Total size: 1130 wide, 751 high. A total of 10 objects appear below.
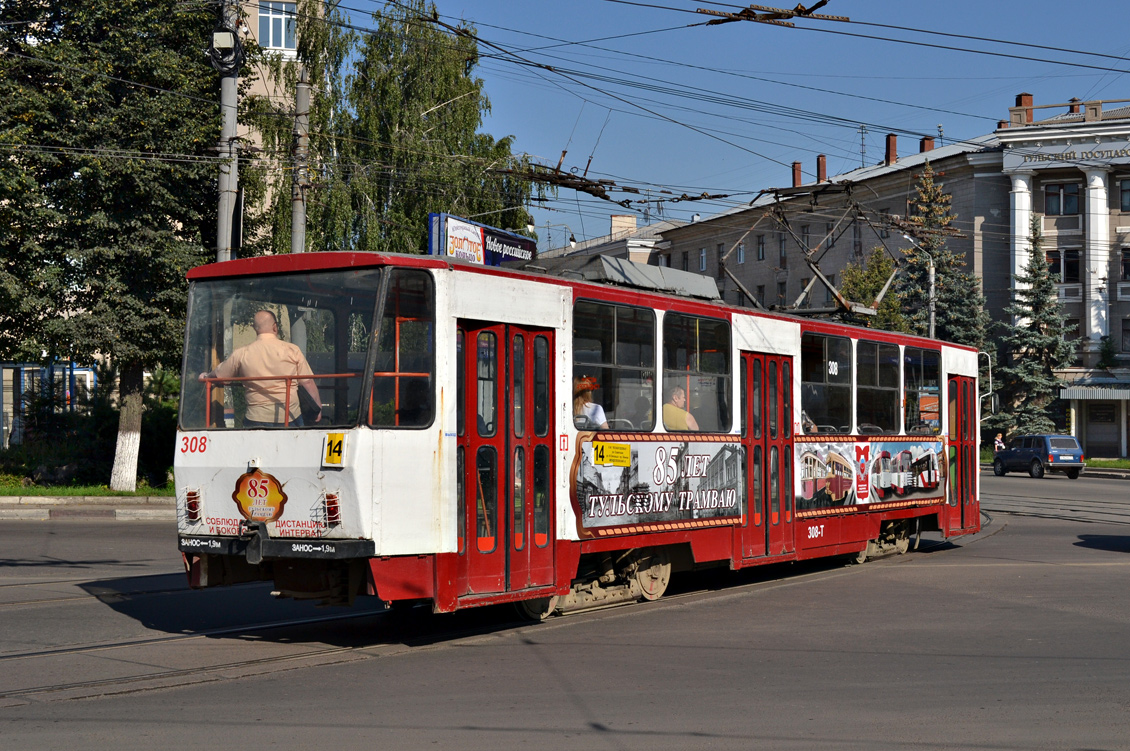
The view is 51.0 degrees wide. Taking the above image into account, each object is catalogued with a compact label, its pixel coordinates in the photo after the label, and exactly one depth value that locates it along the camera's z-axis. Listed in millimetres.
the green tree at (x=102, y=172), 22219
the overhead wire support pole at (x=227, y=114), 17344
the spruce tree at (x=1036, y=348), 51906
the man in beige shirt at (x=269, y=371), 8867
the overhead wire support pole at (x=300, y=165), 19266
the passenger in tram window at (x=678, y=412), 11344
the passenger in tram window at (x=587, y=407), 10203
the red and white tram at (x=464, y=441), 8633
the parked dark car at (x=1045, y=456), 42781
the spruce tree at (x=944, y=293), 51406
